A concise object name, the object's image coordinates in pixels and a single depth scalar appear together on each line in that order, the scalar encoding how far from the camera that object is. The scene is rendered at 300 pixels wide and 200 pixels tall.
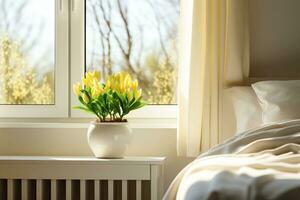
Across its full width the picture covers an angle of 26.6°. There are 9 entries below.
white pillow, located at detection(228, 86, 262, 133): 3.11
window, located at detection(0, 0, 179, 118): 3.61
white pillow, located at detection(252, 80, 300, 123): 2.93
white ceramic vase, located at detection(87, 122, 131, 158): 3.17
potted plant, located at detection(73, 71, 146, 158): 3.17
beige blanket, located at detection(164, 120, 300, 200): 1.74
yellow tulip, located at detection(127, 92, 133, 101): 3.20
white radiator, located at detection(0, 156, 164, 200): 3.11
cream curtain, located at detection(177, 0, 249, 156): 3.29
